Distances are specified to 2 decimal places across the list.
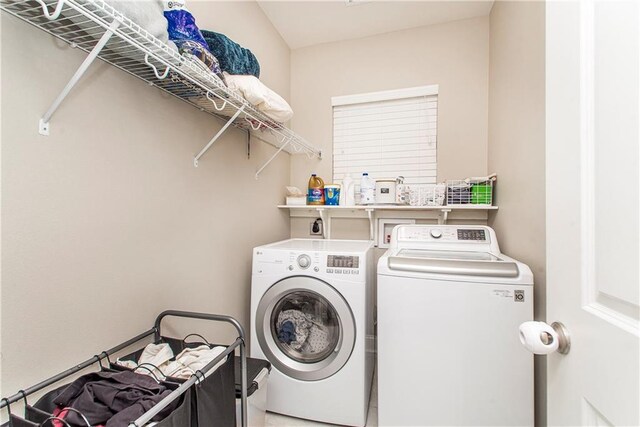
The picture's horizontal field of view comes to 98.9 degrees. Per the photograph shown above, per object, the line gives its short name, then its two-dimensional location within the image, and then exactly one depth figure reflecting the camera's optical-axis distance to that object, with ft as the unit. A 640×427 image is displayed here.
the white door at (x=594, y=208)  1.31
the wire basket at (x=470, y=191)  6.18
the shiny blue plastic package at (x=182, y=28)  3.30
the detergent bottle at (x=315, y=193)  7.34
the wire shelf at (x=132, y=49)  2.29
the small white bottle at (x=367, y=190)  6.84
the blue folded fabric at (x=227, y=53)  4.02
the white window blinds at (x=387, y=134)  7.28
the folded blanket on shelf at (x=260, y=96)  4.13
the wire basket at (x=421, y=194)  6.44
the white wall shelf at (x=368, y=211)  6.43
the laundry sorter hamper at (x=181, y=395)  2.11
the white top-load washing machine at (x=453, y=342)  3.98
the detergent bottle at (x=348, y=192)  7.21
